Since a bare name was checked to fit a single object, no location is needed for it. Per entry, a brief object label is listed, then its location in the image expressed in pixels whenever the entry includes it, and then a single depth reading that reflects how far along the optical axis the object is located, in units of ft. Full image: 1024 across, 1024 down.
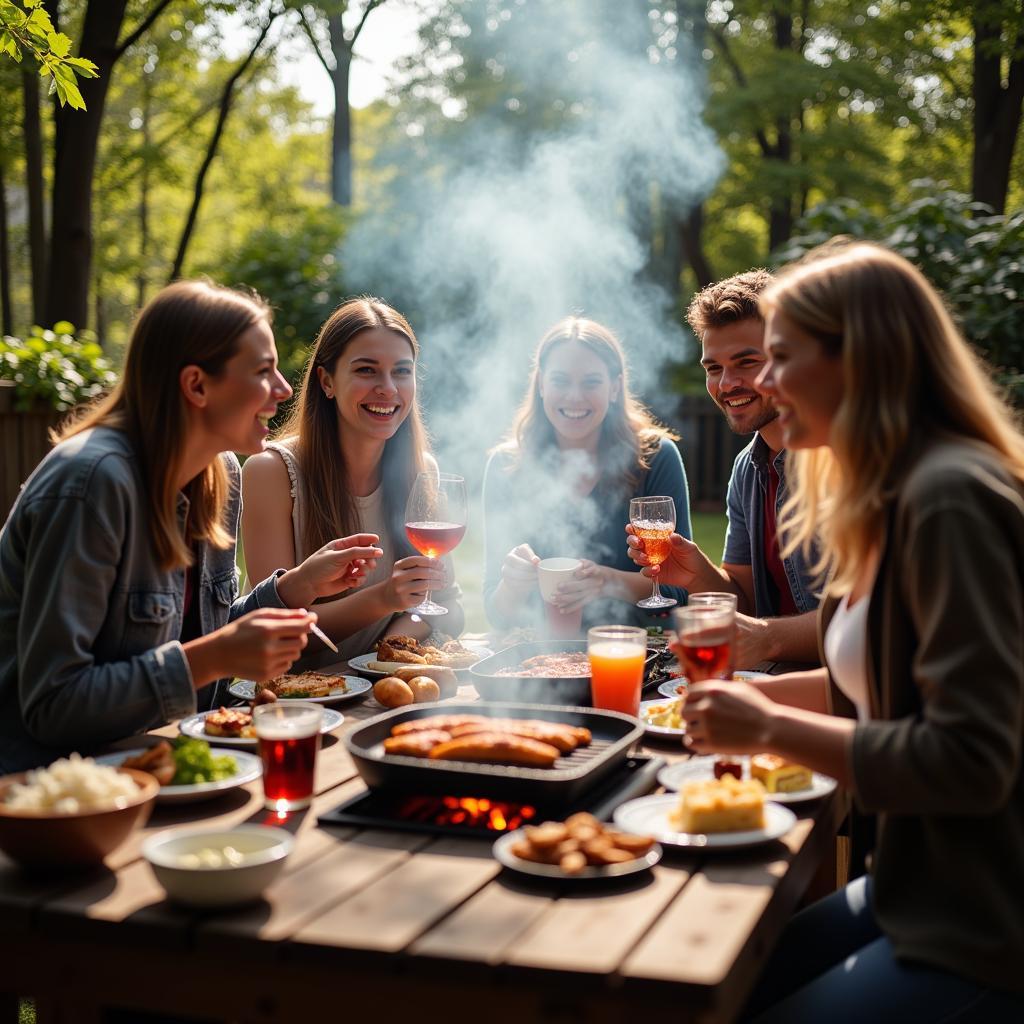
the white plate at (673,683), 10.03
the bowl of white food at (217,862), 5.71
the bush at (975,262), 29.43
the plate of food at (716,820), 6.68
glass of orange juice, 9.09
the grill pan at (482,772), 7.02
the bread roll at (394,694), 10.03
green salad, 7.46
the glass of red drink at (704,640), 7.52
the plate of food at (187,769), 7.33
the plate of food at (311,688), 10.23
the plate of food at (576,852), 6.19
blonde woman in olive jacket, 6.15
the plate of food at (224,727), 8.64
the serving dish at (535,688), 9.57
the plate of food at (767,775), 7.65
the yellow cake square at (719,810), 6.81
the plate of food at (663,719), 8.96
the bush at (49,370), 27.84
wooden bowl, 6.03
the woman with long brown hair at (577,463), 16.08
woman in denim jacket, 8.17
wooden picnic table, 5.23
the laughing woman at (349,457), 14.17
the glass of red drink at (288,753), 7.31
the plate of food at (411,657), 11.29
